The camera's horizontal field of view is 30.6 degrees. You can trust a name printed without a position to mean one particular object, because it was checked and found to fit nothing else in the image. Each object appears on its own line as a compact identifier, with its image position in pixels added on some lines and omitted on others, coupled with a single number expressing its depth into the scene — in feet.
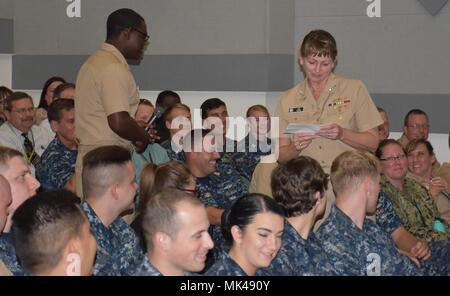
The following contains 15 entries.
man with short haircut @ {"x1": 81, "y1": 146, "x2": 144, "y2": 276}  12.57
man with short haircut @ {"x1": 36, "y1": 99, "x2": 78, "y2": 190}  17.19
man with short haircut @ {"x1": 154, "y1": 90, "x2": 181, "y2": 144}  23.54
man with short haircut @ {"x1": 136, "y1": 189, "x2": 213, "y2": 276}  10.18
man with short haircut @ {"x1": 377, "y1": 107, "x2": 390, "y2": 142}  22.82
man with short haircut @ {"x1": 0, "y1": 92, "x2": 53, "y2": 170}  20.20
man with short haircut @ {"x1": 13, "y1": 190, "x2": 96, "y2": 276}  8.85
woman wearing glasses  17.43
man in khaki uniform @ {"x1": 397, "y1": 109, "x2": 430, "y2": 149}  23.58
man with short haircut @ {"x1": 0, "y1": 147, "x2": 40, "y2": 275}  11.99
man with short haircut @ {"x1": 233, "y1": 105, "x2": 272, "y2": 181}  21.44
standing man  16.12
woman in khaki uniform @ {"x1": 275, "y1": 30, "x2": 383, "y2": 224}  15.35
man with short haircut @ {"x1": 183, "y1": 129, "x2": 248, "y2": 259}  16.45
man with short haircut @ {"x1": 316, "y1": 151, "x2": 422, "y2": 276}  12.77
